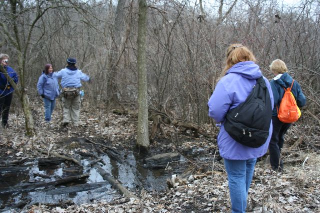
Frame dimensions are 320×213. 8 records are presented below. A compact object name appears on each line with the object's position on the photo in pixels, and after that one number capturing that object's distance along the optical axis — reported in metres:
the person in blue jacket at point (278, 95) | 4.51
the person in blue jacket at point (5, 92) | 7.49
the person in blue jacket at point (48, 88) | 8.67
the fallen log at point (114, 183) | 4.99
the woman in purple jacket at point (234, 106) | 2.76
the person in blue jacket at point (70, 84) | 8.52
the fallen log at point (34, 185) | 5.27
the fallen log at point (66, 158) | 6.59
